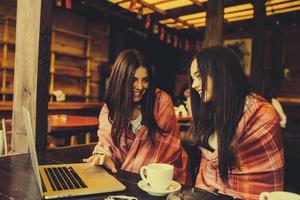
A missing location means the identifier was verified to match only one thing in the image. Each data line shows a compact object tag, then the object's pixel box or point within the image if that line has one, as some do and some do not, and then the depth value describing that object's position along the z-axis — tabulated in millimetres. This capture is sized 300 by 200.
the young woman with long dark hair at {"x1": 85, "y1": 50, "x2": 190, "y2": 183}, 2459
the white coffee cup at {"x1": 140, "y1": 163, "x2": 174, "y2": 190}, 1438
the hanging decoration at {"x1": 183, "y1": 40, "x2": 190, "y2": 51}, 11242
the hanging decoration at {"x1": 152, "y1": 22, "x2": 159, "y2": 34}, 9048
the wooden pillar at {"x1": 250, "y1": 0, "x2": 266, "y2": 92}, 7570
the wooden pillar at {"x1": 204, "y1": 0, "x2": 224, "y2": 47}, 4473
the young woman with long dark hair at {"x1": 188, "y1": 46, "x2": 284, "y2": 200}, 1884
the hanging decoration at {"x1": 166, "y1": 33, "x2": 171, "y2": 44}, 10281
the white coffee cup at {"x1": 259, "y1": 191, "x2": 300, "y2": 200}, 1190
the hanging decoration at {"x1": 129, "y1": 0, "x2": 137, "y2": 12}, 6688
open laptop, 1384
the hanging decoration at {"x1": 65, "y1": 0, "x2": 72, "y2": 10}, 6570
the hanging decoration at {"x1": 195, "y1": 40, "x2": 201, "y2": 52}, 12117
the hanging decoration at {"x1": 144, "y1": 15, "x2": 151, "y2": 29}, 8581
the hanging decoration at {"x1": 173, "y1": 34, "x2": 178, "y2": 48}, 10594
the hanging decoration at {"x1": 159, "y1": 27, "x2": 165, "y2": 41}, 9719
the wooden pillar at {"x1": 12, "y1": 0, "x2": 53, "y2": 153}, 2330
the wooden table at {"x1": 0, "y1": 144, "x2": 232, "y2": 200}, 1392
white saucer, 1415
